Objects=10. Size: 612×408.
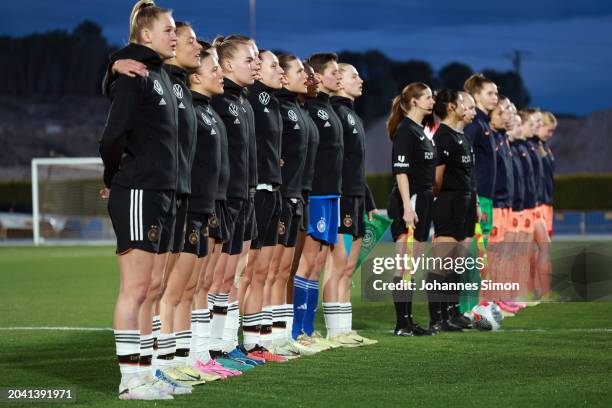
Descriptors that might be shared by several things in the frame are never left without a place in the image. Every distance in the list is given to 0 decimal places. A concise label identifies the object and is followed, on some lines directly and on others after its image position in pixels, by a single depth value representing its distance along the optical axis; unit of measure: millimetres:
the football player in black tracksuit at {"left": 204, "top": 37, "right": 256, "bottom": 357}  16547
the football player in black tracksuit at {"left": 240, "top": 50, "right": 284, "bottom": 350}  17719
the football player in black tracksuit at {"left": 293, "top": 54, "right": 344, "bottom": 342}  19578
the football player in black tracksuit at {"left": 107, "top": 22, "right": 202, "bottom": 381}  14047
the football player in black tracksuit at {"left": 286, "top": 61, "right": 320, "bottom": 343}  18969
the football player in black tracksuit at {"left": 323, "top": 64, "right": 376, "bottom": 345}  20125
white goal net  79437
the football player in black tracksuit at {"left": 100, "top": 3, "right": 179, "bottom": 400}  13266
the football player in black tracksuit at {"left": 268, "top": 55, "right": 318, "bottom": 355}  18312
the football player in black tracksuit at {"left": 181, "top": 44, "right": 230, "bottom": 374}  15250
